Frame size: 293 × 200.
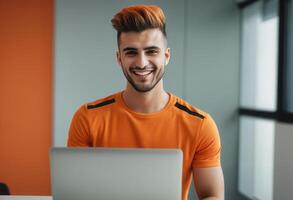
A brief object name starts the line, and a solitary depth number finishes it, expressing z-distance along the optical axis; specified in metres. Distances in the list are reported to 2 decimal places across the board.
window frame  2.80
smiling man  1.30
